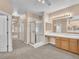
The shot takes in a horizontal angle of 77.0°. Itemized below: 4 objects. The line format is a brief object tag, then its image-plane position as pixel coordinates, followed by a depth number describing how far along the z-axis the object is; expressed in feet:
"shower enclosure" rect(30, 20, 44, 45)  13.05
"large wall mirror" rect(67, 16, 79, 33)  9.44
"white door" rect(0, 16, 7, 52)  8.99
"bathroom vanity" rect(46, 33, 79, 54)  8.19
